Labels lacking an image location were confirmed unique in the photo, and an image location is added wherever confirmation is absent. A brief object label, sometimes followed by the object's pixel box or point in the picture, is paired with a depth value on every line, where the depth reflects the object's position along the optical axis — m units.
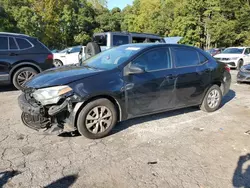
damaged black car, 3.39
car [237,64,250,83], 8.68
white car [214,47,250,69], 13.30
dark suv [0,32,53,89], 6.46
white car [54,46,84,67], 12.34
